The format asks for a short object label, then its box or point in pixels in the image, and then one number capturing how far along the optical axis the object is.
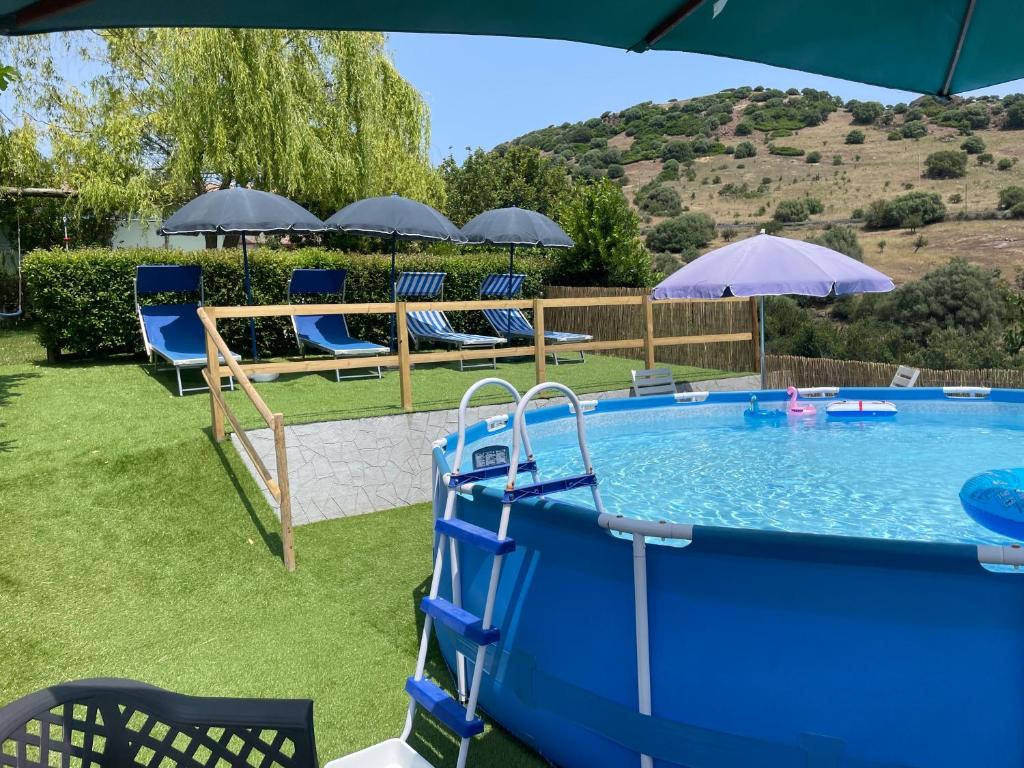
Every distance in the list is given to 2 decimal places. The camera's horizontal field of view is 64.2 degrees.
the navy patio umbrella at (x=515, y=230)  12.12
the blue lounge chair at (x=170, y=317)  9.98
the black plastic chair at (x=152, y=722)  1.88
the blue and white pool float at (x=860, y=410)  8.69
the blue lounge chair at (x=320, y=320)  11.10
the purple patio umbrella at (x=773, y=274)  8.27
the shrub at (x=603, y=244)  16.23
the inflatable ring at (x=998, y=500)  4.37
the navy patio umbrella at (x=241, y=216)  9.71
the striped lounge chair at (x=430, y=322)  11.88
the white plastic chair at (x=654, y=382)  9.15
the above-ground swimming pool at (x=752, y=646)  2.51
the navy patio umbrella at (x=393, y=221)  10.85
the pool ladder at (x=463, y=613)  3.11
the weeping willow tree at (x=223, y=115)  14.38
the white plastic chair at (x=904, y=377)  9.19
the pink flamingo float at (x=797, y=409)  8.71
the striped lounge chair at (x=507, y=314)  13.34
